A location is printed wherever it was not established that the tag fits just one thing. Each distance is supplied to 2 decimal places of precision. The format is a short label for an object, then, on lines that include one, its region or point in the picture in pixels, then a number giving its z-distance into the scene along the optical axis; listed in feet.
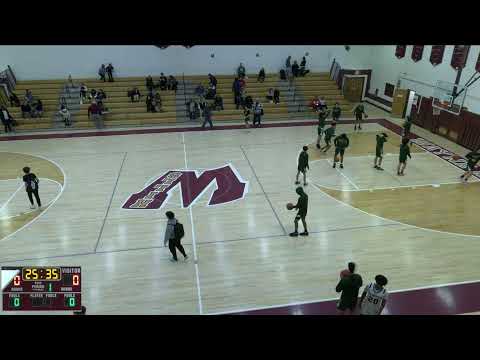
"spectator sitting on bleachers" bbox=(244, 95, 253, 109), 70.79
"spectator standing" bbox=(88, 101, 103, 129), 64.28
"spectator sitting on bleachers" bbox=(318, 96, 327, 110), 70.59
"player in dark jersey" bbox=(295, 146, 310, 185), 37.68
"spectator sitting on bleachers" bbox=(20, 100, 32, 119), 64.80
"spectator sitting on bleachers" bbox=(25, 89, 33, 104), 66.33
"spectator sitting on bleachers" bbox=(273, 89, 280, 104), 73.31
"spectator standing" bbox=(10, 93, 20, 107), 66.85
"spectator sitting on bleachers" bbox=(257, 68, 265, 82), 78.02
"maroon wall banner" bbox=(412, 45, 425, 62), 65.37
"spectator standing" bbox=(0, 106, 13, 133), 61.46
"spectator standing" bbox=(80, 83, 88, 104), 69.92
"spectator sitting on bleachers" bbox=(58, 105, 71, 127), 64.69
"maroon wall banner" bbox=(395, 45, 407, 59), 70.71
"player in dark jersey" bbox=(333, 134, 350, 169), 42.57
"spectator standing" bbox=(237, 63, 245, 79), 78.23
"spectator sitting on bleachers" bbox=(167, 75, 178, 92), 74.95
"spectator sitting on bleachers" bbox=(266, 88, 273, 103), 73.87
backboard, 55.42
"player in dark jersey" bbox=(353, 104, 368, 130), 59.52
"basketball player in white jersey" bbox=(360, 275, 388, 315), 18.78
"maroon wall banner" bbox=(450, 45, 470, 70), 53.95
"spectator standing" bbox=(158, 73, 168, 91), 74.84
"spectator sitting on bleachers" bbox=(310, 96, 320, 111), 70.88
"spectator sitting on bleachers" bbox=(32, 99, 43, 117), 65.75
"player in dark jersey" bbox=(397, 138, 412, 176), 40.68
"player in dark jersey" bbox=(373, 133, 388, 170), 42.01
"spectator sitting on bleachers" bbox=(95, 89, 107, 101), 69.27
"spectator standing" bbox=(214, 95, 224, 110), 70.59
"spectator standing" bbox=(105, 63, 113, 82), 74.38
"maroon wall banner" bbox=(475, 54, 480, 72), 51.21
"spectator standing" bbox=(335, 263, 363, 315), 19.97
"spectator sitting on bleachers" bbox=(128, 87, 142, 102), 71.18
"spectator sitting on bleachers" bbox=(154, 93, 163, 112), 70.79
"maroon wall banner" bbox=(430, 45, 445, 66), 59.67
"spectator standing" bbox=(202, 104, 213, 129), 63.06
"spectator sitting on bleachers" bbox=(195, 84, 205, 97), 72.69
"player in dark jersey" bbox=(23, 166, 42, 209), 34.14
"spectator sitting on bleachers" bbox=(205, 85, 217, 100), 72.49
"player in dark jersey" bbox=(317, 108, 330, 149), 51.85
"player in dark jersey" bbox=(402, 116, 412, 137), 54.20
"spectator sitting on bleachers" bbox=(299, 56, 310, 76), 80.39
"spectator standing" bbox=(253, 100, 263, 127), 63.87
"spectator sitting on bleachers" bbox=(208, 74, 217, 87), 74.90
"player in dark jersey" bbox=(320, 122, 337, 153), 49.55
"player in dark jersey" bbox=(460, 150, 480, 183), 39.70
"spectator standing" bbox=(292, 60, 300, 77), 79.05
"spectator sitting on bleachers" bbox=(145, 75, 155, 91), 73.18
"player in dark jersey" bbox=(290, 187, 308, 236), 28.70
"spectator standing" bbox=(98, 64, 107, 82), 74.43
